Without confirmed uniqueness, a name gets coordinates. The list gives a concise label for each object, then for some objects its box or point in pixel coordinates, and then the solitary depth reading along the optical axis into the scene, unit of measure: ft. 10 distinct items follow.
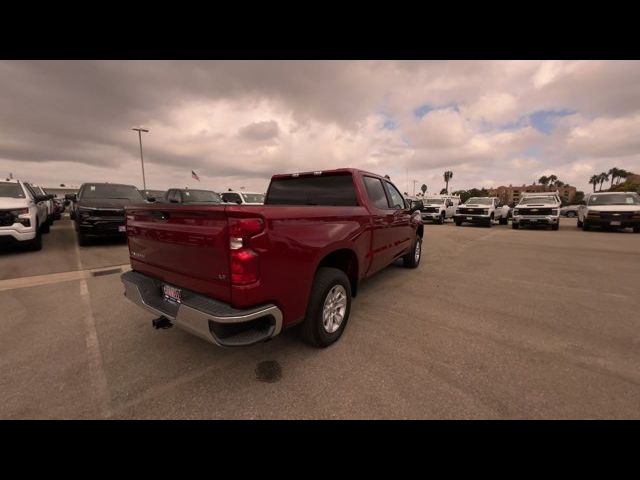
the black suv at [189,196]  34.24
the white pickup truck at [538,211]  48.19
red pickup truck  6.66
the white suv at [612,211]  41.39
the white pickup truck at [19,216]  20.90
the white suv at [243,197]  44.30
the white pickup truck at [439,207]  62.54
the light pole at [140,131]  86.06
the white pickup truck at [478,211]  53.57
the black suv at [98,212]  25.14
